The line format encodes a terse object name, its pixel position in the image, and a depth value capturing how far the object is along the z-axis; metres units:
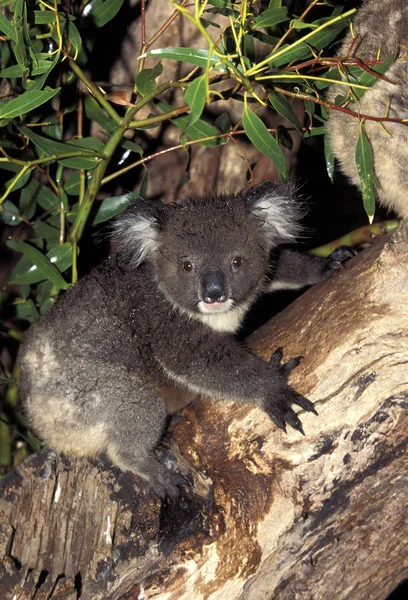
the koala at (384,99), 2.23
